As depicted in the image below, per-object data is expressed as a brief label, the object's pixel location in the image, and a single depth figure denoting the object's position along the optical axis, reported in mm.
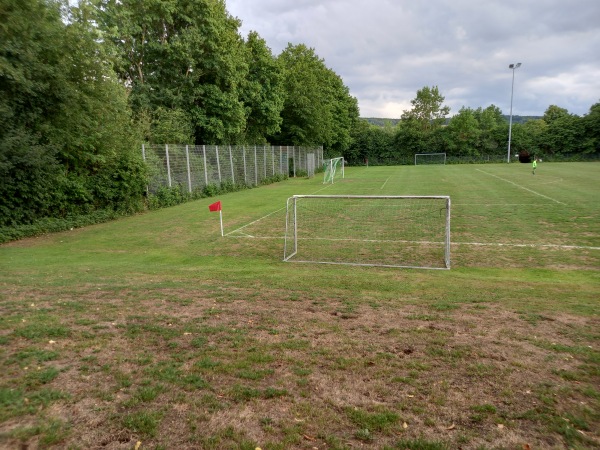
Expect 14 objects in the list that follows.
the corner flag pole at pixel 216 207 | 11720
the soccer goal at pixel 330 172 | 33406
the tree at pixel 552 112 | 80375
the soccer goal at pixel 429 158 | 64938
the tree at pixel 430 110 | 70000
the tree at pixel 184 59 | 24984
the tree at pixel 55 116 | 11258
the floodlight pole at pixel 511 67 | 59950
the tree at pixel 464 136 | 65250
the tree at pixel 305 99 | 41281
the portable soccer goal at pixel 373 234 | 9773
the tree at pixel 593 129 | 59625
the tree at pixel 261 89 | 33094
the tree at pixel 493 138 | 65000
